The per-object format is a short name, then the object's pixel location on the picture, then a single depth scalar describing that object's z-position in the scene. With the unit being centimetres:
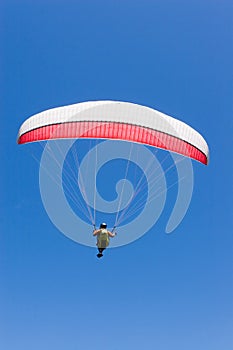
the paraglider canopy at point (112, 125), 2612
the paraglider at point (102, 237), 2714
